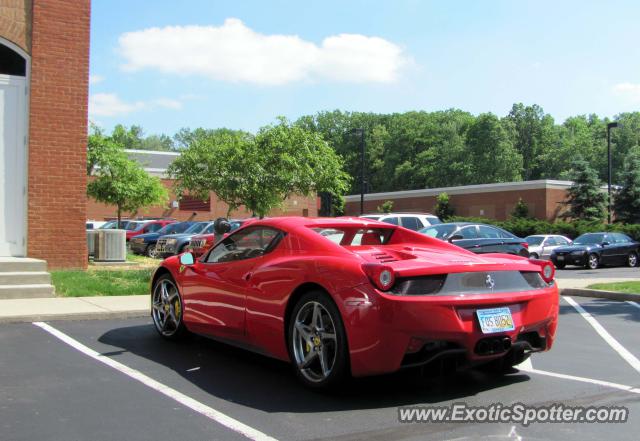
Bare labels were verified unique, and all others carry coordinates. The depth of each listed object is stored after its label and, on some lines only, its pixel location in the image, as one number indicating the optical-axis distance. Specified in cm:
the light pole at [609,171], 3541
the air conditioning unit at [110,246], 1705
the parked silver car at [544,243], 2692
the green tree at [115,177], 2961
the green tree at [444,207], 5567
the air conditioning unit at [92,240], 1786
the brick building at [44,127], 1309
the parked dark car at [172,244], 2186
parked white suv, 2038
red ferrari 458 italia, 471
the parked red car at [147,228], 3030
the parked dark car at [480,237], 1691
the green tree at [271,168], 2195
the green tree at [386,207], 5994
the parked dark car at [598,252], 2512
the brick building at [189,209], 4906
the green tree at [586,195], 4638
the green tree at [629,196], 4616
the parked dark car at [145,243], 2595
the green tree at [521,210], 4881
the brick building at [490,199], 4909
